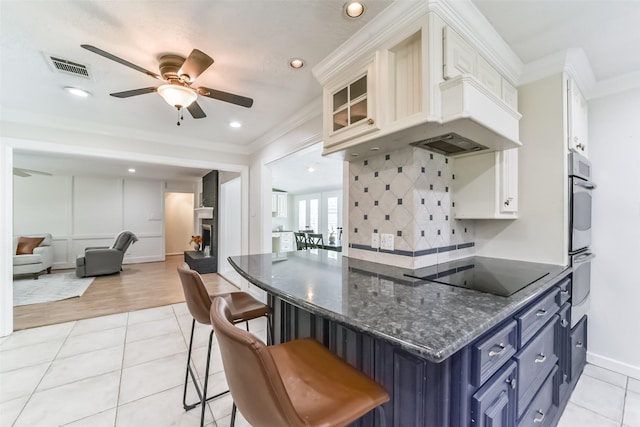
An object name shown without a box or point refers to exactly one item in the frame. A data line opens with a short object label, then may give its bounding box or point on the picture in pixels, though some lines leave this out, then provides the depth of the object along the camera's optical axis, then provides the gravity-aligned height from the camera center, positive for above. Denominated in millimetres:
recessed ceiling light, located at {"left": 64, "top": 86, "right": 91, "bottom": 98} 2348 +1137
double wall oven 1727 -110
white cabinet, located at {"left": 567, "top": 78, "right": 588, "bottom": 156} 1760 +690
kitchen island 780 -462
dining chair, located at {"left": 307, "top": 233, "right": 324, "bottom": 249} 6601 -681
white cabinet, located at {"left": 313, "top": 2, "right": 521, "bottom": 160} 1201 +674
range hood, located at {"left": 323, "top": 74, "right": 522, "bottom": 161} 1159 +438
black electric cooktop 1187 -339
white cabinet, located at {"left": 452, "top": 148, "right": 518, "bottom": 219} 1768 +199
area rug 3801 -1240
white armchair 4750 -879
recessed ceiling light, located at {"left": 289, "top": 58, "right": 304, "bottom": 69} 1896 +1129
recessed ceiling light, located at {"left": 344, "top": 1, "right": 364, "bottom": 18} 1360 +1108
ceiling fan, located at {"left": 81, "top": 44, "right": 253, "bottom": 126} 1736 +947
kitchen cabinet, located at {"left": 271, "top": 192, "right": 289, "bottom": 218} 8672 +309
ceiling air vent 1907 +1136
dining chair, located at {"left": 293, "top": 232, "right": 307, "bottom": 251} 6924 -735
